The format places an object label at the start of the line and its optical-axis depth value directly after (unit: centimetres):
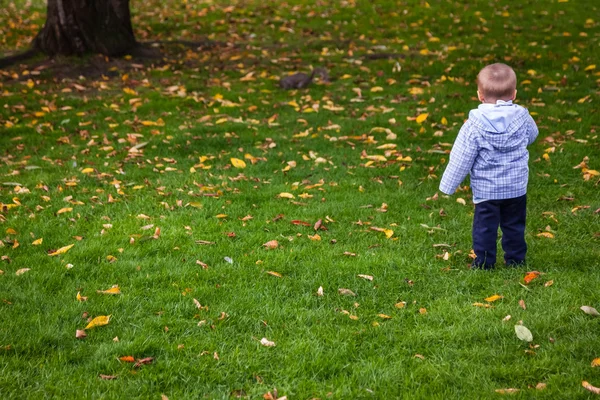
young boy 845
